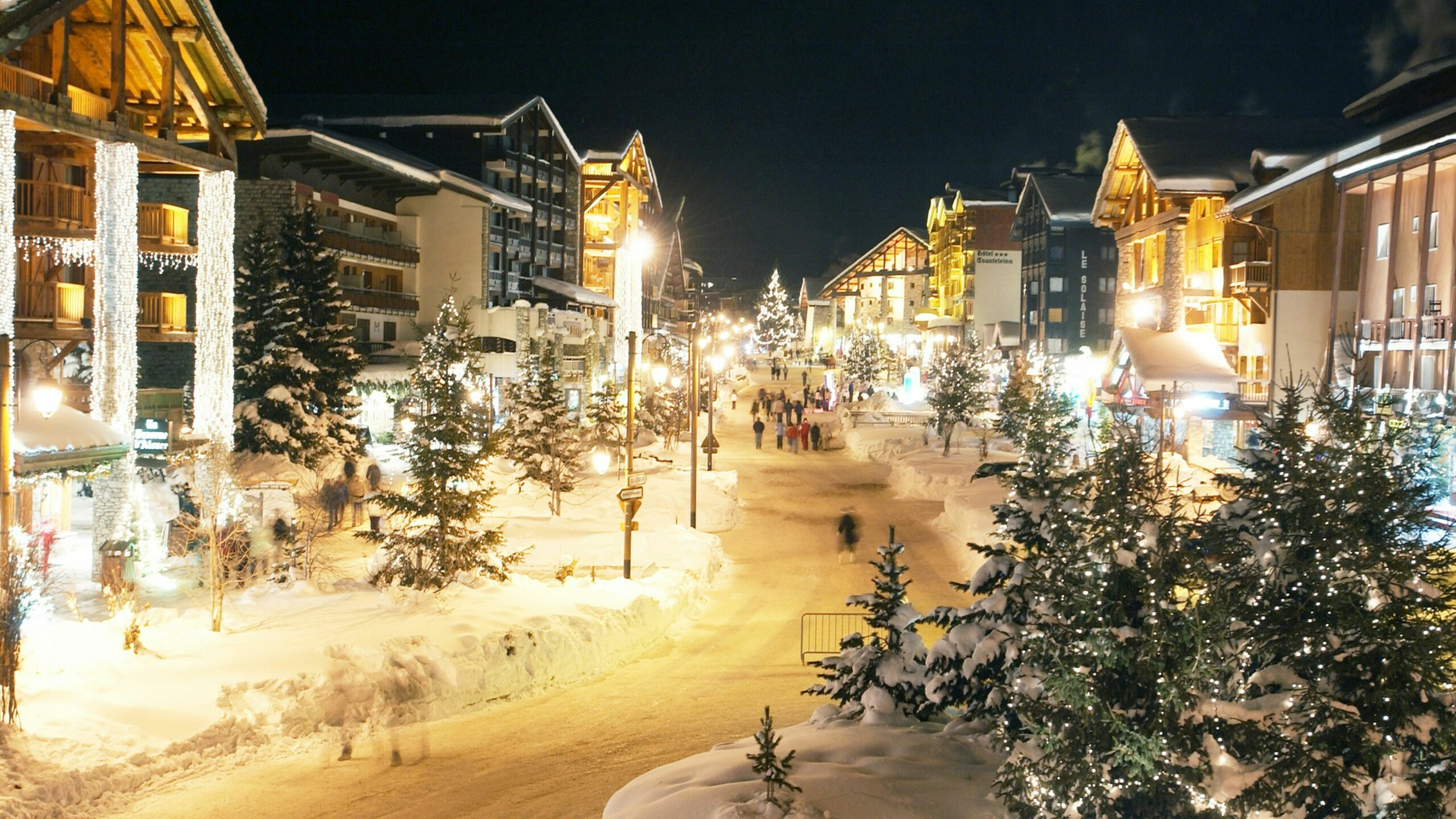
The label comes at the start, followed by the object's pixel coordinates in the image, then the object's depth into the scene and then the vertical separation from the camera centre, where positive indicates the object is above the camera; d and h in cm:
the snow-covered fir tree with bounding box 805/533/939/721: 1205 -298
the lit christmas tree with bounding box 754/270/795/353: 15538 +853
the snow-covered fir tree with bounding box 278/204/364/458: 3262 +138
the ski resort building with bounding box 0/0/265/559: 1941 +327
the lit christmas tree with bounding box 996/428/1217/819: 800 -206
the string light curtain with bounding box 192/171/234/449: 2334 +126
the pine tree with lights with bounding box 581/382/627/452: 3891 -142
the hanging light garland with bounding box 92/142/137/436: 2064 +153
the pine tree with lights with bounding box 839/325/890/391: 9269 +237
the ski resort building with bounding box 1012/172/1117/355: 7256 +733
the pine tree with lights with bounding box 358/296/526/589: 1923 -219
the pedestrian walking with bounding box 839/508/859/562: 3003 -415
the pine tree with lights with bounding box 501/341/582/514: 2995 -163
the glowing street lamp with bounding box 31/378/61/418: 1580 -39
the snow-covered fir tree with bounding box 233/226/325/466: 3128 +7
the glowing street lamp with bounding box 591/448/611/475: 3073 -219
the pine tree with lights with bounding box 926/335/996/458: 4759 -29
